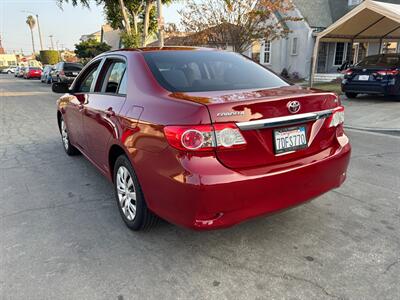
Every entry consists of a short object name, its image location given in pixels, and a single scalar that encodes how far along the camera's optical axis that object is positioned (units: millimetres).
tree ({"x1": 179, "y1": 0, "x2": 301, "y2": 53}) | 14516
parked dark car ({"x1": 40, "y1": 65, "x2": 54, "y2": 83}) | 25978
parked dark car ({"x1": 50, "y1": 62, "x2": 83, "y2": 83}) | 20078
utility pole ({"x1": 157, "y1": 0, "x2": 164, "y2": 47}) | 12406
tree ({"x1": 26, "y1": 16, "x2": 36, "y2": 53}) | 83750
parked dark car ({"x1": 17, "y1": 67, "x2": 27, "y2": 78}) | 43038
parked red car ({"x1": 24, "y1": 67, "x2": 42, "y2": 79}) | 36781
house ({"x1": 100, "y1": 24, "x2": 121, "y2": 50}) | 53250
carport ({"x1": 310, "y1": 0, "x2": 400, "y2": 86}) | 11977
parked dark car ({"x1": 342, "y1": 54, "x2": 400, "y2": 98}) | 10148
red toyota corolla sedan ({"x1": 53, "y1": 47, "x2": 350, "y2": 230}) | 2318
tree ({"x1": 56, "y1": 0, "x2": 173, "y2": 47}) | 21344
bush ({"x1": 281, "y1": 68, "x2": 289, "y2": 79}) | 21872
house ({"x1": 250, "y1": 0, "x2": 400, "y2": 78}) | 20875
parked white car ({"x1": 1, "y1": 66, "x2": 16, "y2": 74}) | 70038
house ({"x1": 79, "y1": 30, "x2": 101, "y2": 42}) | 85519
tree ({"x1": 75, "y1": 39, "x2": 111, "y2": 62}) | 38781
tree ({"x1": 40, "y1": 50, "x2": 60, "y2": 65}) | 61281
